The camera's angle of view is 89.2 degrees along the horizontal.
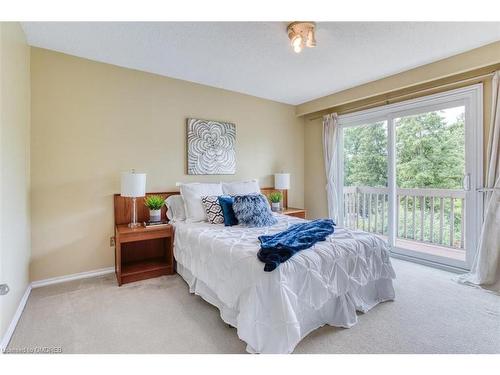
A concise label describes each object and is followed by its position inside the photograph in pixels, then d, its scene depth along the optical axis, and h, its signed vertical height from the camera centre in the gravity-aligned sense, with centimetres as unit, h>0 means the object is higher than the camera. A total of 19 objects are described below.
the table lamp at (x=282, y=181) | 421 +3
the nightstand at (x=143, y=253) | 265 -86
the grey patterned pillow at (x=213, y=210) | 294 -32
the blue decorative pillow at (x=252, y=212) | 275 -32
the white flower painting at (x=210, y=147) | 352 +52
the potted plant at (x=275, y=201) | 403 -29
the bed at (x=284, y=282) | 155 -72
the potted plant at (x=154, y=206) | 299 -28
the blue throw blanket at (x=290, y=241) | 163 -44
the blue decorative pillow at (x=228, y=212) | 282 -33
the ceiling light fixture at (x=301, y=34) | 214 +131
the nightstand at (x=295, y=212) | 398 -47
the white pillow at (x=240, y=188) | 346 -7
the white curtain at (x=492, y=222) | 256 -40
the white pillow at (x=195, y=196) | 304 -17
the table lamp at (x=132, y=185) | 273 -3
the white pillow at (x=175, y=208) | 317 -32
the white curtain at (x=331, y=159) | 424 +41
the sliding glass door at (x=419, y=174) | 290 +13
